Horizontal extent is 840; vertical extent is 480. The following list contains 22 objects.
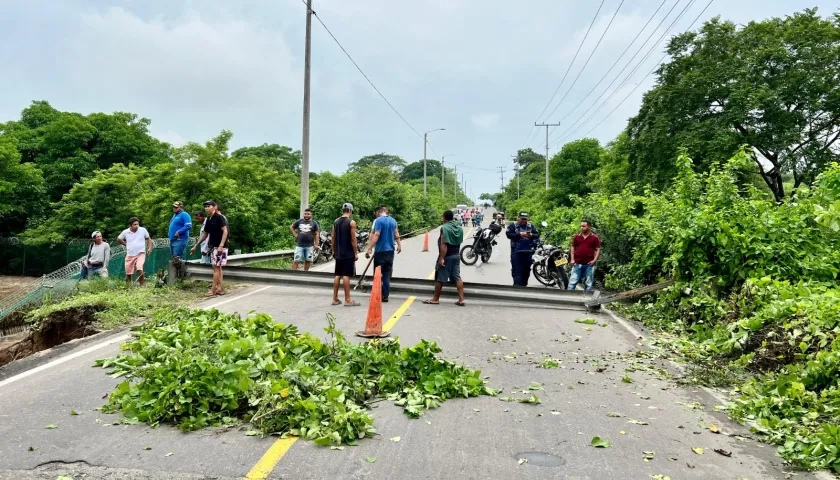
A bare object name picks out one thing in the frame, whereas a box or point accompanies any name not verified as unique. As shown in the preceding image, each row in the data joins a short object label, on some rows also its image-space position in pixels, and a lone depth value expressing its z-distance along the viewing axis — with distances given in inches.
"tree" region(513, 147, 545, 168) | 5590.6
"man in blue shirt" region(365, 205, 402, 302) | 425.1
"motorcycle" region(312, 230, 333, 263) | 830.0
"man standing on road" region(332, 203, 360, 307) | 414.3
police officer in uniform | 520.4
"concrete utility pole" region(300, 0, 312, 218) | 722.4
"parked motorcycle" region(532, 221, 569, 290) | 538.6
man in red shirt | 477.1
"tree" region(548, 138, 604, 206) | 1856.5
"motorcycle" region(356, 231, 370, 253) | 1059.2
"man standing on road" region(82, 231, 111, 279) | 505.7
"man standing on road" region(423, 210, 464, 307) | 435.2
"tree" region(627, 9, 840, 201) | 1126.4
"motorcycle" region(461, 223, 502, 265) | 819.4
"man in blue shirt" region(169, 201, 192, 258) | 512.4
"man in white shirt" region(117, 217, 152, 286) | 494.3
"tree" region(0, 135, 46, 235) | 1261.1
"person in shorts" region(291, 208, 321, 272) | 590.6
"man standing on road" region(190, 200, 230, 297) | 455.2
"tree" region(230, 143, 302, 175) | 2701.0
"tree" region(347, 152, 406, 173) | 4872.3
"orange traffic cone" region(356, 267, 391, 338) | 321.7
